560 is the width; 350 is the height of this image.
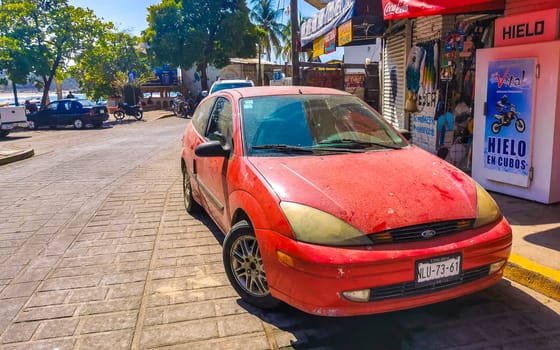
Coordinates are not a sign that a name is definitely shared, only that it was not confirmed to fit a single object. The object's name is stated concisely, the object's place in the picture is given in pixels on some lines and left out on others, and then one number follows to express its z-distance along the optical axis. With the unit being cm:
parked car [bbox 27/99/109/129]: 2284
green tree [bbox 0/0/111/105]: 2522
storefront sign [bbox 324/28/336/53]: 1124
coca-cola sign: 648
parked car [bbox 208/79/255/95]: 1866
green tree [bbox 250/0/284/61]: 5291
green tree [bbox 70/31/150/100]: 2814
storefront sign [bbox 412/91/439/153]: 809
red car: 276
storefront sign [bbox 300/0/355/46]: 893
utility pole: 1357
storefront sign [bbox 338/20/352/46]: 942
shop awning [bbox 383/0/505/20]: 557
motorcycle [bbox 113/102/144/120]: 2728
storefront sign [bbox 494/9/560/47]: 532
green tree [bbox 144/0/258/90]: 3316
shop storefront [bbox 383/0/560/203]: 543
